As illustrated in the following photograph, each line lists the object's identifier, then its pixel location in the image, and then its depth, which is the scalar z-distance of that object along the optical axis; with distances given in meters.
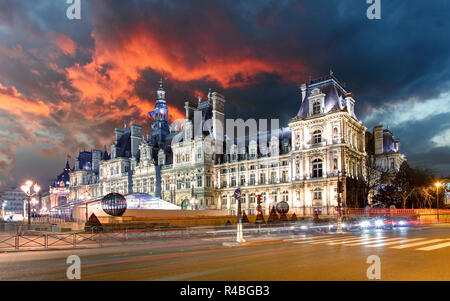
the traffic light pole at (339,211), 27.85
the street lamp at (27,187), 33.31
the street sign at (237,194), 20.20
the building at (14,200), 183.35
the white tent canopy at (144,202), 50.44
